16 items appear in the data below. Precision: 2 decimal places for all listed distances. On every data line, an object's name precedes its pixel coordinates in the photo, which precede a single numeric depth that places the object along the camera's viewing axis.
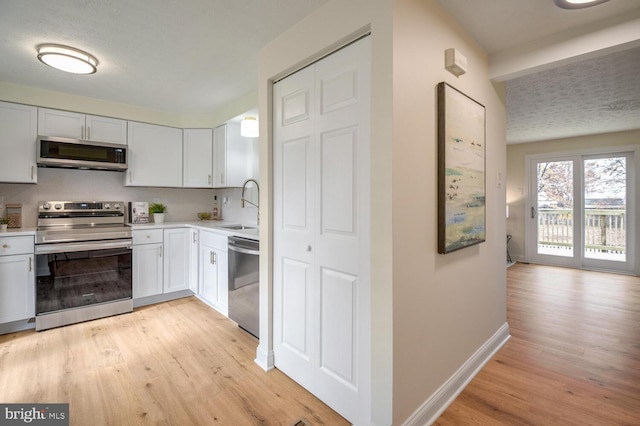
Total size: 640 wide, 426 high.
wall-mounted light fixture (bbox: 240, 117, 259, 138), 3.04
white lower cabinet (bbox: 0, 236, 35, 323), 2.70
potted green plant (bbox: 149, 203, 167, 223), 3.83
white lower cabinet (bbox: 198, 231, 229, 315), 3.08
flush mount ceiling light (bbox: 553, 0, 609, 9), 1.59
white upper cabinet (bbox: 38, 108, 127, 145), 3.13
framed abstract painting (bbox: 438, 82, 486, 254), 1.72
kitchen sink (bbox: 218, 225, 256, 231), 3.63
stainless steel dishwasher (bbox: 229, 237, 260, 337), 2.56
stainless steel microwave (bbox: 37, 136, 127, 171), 3.06
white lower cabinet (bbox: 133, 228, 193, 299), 3.37
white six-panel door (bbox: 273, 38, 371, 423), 1.61
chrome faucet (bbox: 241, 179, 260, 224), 3.76
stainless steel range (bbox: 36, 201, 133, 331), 2.85
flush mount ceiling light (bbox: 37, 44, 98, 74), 2.28
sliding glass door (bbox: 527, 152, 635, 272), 4.96
